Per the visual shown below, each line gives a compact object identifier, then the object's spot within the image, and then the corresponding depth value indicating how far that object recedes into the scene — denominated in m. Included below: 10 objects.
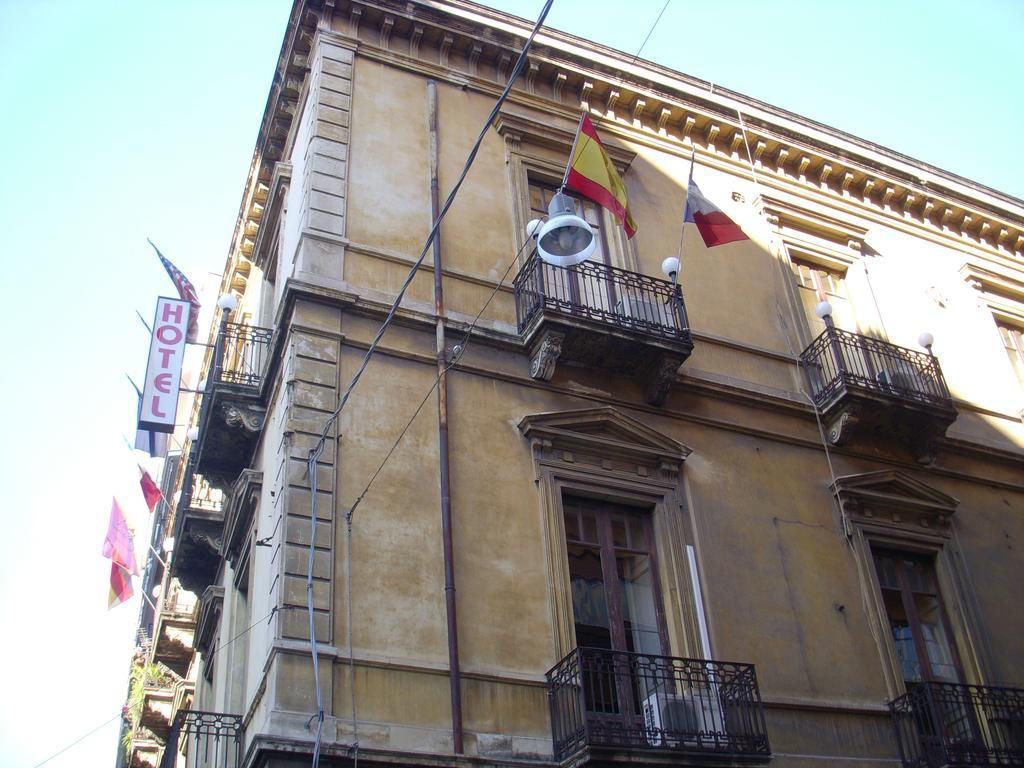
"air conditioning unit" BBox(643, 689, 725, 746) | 10.65
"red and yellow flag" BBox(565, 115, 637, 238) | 13.63
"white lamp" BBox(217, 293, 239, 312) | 14.77
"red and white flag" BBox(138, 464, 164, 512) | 20.94
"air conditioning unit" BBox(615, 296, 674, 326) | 14.16
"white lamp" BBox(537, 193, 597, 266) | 10.27
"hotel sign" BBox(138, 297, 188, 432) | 15.03
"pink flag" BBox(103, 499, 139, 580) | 23.48
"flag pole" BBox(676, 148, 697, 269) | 16.14
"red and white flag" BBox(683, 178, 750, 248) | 14.62
